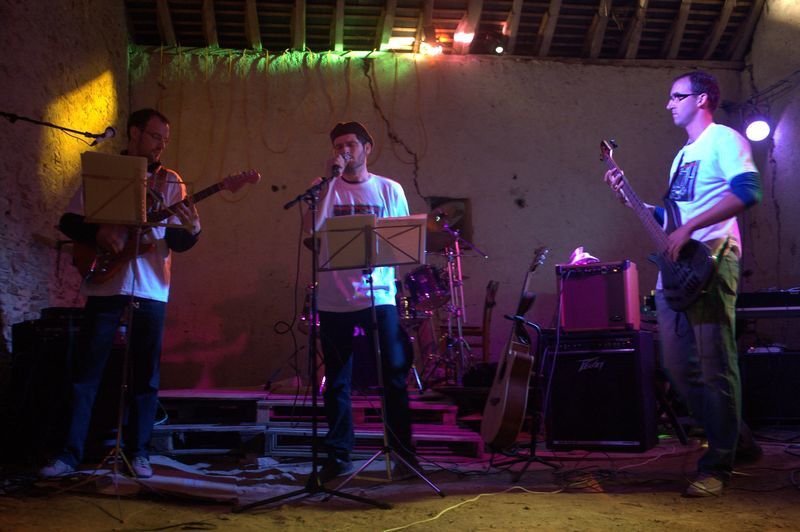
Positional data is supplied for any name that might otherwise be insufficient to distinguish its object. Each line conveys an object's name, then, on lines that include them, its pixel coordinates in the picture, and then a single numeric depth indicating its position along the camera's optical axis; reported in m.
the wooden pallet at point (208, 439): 4.93
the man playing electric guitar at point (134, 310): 3.94
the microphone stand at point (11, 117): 4.48
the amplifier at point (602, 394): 4.79
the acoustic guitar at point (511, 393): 4.20
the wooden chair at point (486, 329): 7.00
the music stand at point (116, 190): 3.46
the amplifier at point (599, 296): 5.02
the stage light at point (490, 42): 7.72
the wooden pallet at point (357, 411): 5.16
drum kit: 6.66
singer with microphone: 4.11
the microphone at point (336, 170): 3.80
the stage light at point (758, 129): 7.23
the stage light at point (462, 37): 7.63
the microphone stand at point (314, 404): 3.36
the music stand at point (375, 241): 3.69
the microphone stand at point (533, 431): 4.22
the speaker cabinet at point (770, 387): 6.04
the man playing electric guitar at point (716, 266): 3.48
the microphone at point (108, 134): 4.06
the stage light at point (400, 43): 7.76
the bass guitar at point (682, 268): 3.51
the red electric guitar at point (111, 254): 4.01
